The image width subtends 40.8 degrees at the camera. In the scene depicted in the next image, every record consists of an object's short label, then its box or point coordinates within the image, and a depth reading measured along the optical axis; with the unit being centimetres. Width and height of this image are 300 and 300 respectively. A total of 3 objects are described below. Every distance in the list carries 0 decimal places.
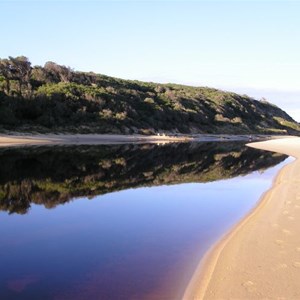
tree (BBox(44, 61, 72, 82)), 6058
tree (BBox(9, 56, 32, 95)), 5154
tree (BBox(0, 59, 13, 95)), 4936
